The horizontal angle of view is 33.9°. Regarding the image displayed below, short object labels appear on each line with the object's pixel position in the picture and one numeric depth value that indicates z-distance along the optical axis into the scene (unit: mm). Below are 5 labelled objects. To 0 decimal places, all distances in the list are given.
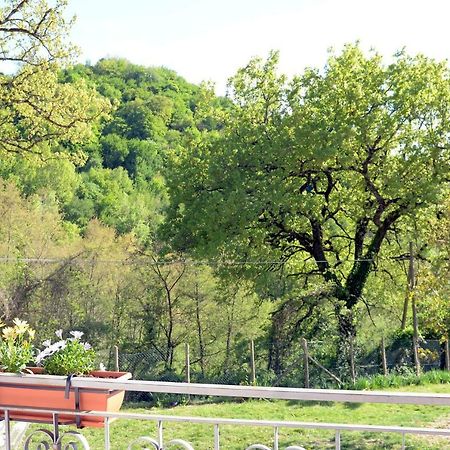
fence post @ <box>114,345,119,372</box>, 15348
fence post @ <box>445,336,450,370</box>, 15172
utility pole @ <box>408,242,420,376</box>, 14742
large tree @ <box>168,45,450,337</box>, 16797
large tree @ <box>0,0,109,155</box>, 12602
